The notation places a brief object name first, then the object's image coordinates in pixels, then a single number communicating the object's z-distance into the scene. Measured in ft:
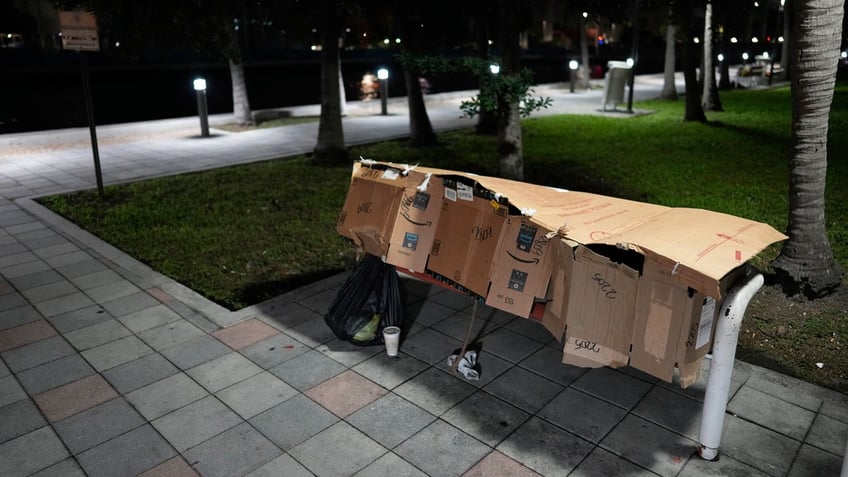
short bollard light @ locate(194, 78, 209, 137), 51.98
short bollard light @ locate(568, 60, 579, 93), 85.97
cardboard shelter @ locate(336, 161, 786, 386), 11.39
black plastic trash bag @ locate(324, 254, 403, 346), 17.20
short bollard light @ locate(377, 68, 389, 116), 65.62
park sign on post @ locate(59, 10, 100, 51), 31.22
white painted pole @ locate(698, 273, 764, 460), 11.47
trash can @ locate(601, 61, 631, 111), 65.30
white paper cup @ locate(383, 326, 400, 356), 16.61
